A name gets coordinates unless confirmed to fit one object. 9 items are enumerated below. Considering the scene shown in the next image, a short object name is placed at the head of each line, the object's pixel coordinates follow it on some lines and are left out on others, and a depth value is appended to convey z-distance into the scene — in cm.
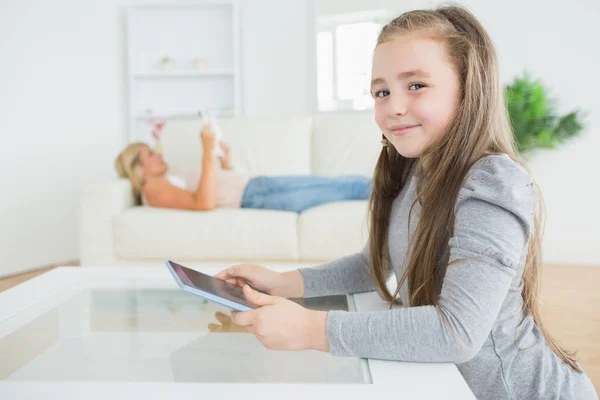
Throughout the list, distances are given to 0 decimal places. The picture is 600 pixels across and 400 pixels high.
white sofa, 211
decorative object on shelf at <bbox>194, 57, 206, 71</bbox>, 376
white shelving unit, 377
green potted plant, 318
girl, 59
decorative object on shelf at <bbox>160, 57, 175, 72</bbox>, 379
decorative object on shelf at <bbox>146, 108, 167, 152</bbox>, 281
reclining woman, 231
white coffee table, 52
